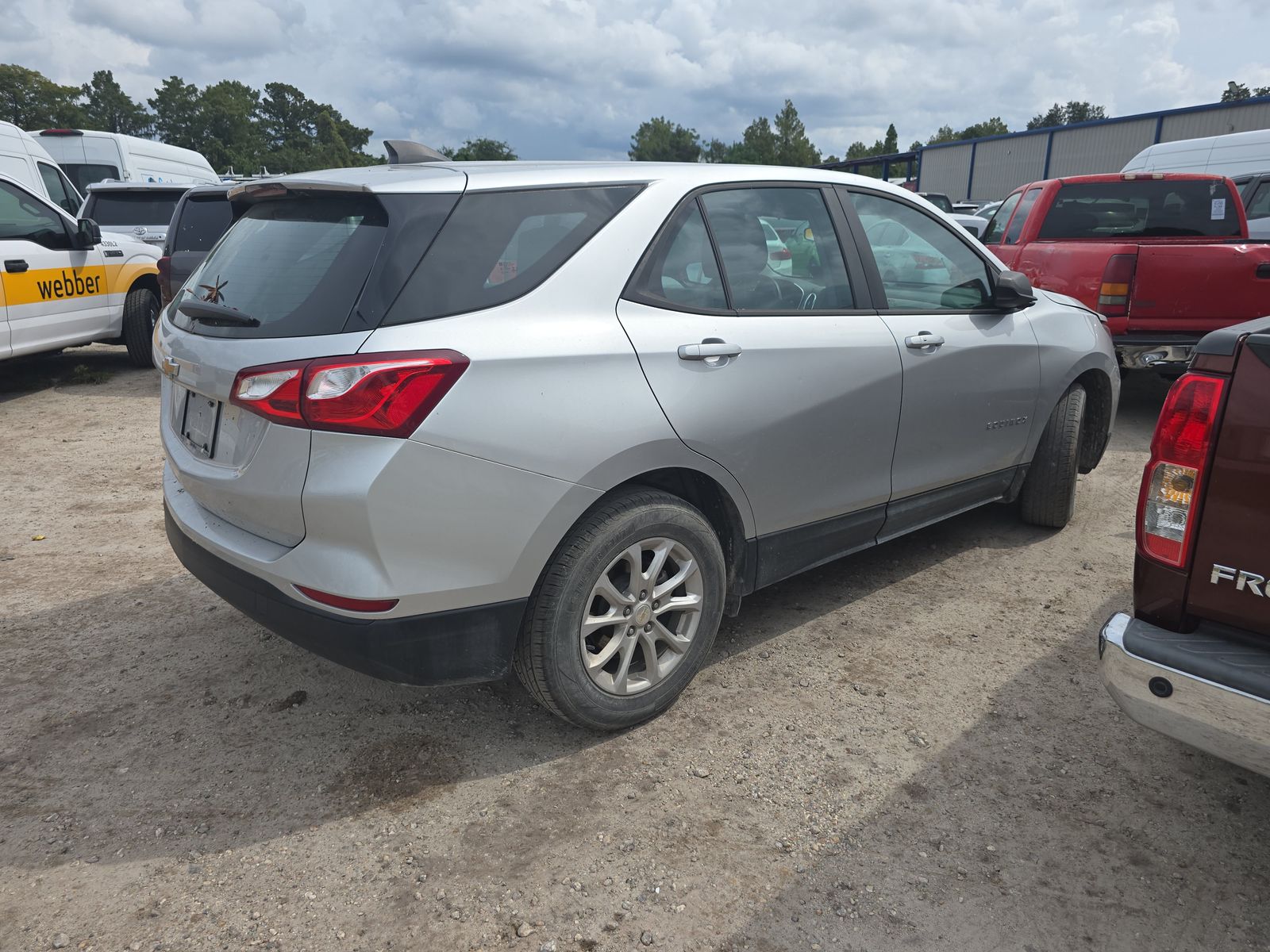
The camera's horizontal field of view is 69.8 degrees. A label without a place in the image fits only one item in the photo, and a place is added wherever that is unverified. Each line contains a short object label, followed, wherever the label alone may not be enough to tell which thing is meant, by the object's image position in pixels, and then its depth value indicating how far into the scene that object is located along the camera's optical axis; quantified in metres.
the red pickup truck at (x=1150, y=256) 6.39
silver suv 2.33
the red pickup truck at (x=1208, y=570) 1.94
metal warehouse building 27.81
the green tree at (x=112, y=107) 98.25
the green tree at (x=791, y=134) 91.94
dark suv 7.93
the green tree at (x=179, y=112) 98.31
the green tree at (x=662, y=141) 106.44
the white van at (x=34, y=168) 11.01
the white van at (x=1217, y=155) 12.21
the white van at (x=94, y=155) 15.17
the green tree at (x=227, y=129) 93.62
